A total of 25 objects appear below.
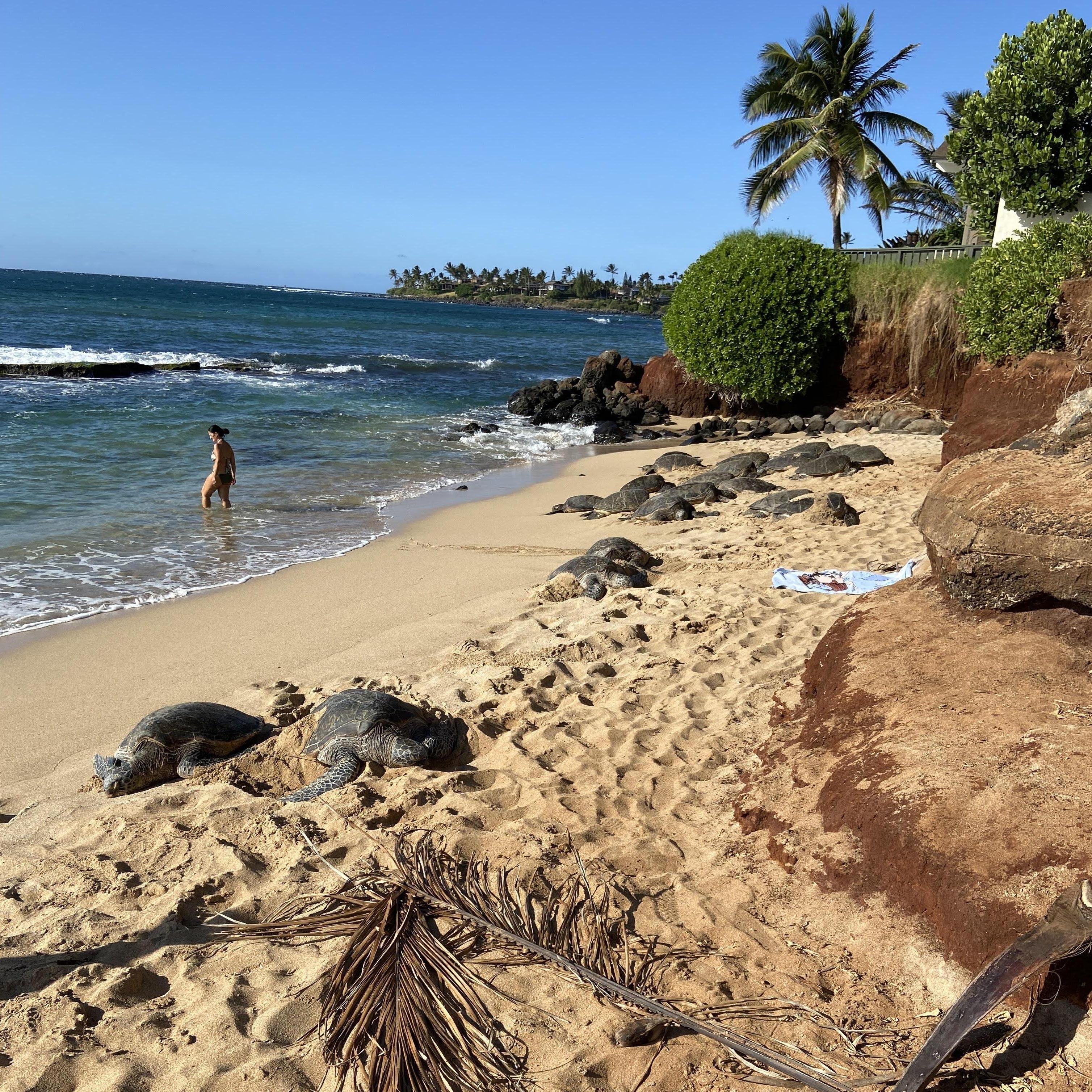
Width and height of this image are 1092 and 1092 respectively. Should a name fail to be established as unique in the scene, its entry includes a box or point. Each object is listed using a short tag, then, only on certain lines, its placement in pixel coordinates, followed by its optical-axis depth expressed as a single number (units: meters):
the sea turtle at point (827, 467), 11.89
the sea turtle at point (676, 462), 14.02
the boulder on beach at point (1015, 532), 3.57
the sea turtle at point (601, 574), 7.56
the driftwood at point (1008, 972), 2.06
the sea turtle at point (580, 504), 11.80
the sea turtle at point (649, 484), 11.98
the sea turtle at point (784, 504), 10.16
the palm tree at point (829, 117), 23.19
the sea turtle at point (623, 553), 8.40
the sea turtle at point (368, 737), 4.55
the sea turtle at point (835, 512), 9.43
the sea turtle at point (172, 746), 4.67
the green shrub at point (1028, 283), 10.86
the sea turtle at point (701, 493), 11.27
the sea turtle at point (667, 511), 10.62
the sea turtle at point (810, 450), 12.99
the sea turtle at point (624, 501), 11.46
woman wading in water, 11.15
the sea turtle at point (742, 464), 12.73
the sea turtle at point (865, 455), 12.16
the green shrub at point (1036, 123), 13.66
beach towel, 7.06
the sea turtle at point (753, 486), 11.59
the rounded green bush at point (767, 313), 16.84
